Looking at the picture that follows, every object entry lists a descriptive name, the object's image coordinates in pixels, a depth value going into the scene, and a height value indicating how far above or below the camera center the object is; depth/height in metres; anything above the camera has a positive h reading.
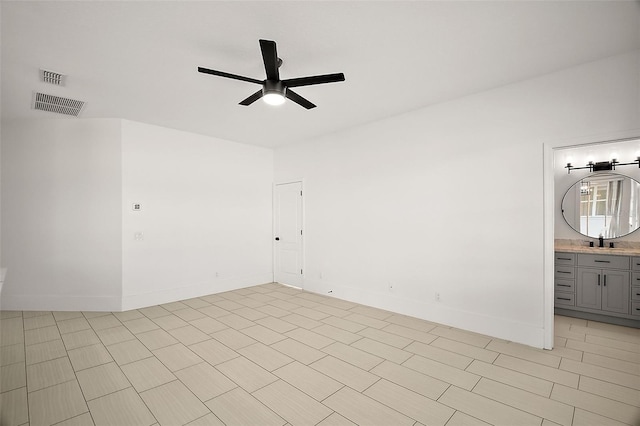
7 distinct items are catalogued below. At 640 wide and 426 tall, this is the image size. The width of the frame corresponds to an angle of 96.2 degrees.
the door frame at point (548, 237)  3.11 -0.29
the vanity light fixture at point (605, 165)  4.22 +0.69
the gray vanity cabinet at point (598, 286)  3.74 -1.06
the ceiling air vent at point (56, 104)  3.67 +1.43
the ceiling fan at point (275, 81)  2.23 +1.10
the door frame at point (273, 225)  6.38 -0.33
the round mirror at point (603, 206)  4.29 +0.07
